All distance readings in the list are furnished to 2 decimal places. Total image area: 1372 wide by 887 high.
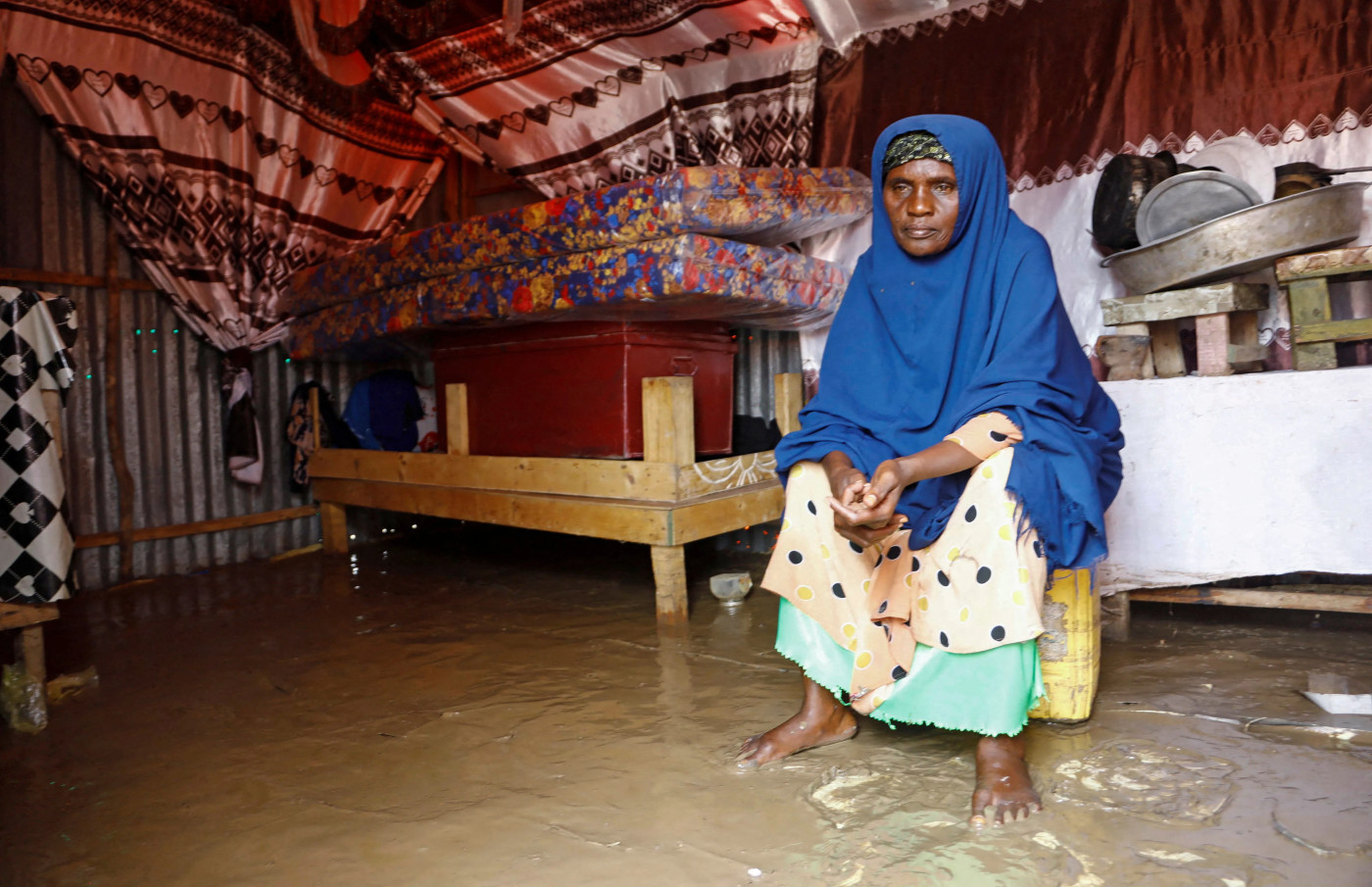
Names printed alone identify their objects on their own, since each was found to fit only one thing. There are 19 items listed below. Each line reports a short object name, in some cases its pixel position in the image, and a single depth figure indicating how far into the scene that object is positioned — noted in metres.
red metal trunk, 3.84
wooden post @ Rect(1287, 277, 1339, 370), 2.78
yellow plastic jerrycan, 2.24
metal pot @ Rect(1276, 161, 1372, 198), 2.85
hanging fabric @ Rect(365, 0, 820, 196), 4.20
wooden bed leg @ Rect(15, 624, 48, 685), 2.59
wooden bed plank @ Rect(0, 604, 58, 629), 2.49
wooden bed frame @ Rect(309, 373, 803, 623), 3.45
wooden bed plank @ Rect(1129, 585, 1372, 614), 2.83
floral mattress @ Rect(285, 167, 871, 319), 3.29
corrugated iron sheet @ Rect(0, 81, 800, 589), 4.43
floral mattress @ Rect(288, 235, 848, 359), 3.35
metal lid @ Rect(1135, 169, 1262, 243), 2.94
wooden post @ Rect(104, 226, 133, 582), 4.68
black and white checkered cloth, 2.76
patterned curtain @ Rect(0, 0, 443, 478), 4.37
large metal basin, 2.75
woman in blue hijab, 1.86
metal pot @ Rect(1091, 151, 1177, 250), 3.14
